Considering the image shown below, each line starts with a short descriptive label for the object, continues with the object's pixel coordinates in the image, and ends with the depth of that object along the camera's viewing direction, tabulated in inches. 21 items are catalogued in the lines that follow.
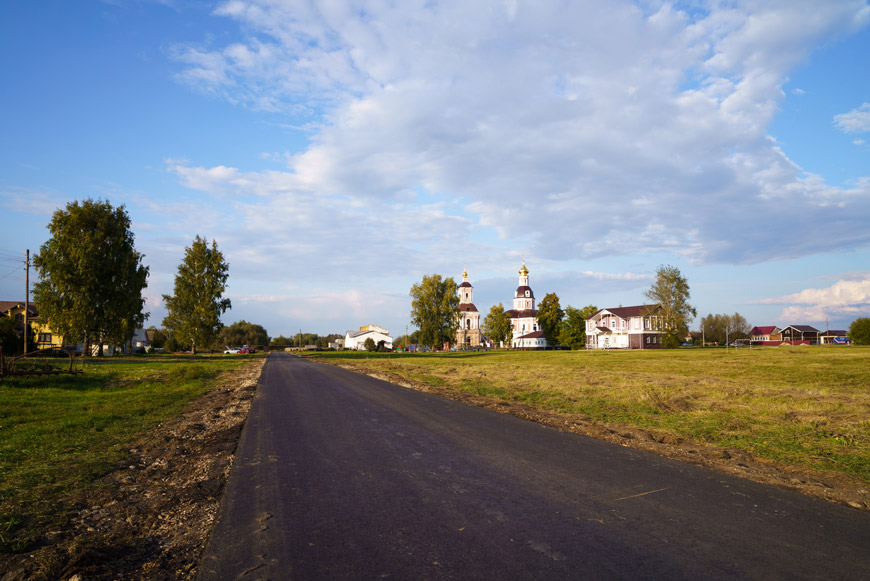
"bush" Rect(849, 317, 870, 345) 3543.3
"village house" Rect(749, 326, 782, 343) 6136.8
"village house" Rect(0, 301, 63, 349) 2586.6
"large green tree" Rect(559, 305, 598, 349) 4212.6
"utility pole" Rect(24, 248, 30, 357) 1659.0
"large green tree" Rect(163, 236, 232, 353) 2401.6
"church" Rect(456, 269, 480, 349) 5393.7
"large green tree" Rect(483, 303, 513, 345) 4522.6
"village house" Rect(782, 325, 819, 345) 5718.5
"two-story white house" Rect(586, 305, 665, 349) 3779.5
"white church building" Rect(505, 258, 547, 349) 4867.1
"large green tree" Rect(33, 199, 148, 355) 1750.7
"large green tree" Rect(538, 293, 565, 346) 4306.1
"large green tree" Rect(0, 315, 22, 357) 1972.2
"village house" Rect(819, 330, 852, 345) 5579.7
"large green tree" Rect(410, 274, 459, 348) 3462.1
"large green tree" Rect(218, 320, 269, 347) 5393.7
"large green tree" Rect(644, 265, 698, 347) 3186.5
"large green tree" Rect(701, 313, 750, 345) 5490.7
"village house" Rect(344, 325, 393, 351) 5059.1
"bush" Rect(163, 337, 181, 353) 3852.1
